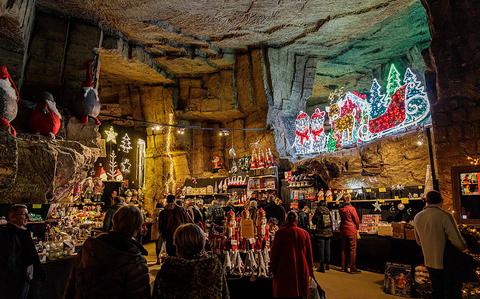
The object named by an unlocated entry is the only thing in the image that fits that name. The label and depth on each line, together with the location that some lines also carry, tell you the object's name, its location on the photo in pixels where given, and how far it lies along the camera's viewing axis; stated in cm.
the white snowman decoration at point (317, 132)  1161
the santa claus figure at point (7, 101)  618
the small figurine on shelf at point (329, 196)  960
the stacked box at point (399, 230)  604
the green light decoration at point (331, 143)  1084
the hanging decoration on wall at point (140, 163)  1525
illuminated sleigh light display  809
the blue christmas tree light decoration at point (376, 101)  917
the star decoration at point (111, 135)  1410
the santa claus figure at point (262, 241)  515
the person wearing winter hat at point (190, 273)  216
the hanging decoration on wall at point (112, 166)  1351
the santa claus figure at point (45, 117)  800
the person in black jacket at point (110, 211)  762
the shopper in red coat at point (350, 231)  738
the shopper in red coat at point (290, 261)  397
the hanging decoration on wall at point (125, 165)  1444
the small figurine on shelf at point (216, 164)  1546
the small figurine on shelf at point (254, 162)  1296
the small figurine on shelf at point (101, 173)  1259
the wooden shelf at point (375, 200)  742
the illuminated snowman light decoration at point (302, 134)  1224
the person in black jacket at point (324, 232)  790
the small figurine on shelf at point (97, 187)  1209
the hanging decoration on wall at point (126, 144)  1474
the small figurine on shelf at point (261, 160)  1277
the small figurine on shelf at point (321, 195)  975
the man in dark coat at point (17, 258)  389
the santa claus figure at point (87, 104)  929
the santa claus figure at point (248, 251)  501
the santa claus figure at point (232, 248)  504
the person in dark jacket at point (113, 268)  212
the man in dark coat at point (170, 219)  650
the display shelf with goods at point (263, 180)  1227
